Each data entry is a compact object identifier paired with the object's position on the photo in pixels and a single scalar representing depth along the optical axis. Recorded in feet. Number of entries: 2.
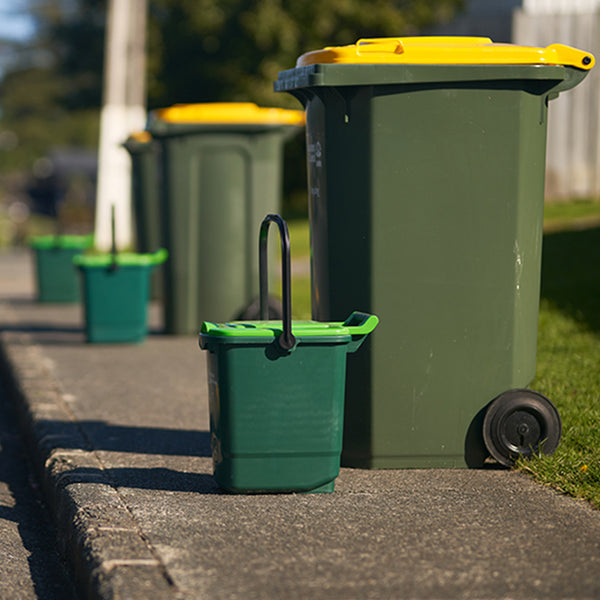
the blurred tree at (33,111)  245.45
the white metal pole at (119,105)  64.69
